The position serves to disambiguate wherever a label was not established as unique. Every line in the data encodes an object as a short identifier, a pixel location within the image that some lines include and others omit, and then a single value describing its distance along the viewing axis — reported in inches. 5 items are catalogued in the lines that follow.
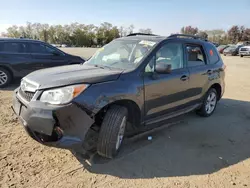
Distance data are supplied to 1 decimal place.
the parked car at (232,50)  992.5
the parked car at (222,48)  1073.7
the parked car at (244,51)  895.6
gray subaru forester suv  89.0
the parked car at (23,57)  241.5
